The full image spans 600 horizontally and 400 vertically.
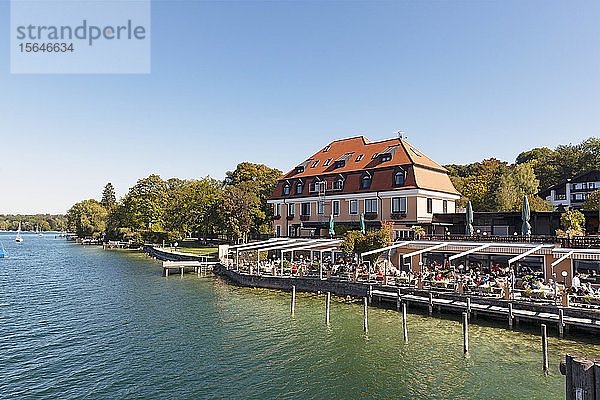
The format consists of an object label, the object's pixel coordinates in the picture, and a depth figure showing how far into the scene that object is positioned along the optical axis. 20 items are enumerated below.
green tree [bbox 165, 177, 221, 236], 63.94
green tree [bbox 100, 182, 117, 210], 144.25
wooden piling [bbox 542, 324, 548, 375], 14.95
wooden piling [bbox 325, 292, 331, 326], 21.94
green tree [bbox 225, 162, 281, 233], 58.38
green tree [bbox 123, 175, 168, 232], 86.81
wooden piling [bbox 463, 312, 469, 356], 16.98
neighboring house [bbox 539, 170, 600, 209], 59.44
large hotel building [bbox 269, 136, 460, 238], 37.91
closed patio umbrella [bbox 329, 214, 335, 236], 37.50
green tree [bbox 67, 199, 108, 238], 116.89
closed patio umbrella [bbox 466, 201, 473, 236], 30.94
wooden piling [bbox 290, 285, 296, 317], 24.27
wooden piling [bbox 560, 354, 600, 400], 5.21
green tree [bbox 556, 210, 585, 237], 28.04
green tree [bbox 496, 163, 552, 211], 47.32
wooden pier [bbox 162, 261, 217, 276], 43.25
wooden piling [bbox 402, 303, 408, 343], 18.83
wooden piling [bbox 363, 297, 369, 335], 20.27
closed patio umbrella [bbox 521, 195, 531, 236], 28.34
